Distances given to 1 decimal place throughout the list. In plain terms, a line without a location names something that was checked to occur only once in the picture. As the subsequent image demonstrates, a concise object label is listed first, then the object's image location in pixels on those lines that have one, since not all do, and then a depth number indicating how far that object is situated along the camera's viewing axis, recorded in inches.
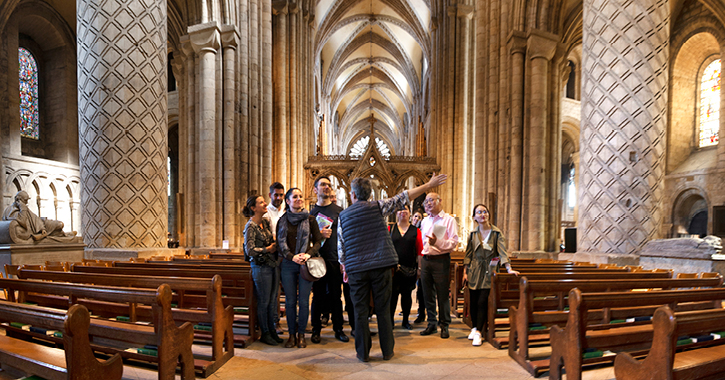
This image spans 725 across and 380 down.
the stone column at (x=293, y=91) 743.1
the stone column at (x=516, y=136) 430.3
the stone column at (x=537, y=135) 417.7
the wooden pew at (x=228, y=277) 154.0
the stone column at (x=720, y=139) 517.7
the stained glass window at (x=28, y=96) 624.4
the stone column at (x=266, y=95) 518.6
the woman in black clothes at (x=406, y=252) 181.0
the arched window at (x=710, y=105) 588.4
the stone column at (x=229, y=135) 434.9
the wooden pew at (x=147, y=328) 93.7
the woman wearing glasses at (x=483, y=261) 161.3
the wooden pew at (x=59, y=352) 73.7
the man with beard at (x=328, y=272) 161.0
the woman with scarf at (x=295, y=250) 151.5
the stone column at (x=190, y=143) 450.6
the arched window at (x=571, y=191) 917.2
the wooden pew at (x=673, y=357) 76.8
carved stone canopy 742.5
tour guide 133.3
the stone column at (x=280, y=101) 674.8
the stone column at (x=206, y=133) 417.7
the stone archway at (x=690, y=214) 573.2
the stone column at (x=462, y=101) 740.6
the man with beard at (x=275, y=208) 169.8
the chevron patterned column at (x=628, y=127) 236.8
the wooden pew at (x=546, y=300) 127.4
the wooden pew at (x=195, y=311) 123.7
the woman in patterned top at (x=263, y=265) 152.2
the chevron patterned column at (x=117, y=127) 234.1
